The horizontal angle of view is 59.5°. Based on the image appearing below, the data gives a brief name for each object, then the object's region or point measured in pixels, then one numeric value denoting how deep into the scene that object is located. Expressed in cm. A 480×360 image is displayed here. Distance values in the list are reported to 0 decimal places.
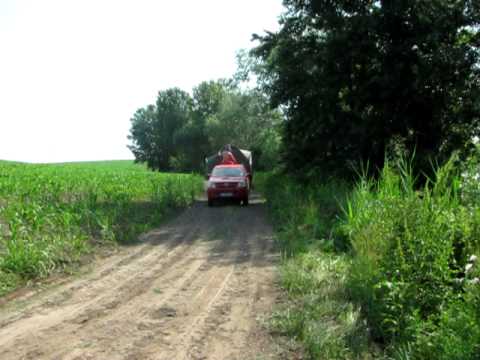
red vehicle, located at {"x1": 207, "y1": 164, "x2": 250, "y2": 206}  1911
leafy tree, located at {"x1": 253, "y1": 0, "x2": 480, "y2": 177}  1561
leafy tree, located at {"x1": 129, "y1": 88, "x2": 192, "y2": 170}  8056
